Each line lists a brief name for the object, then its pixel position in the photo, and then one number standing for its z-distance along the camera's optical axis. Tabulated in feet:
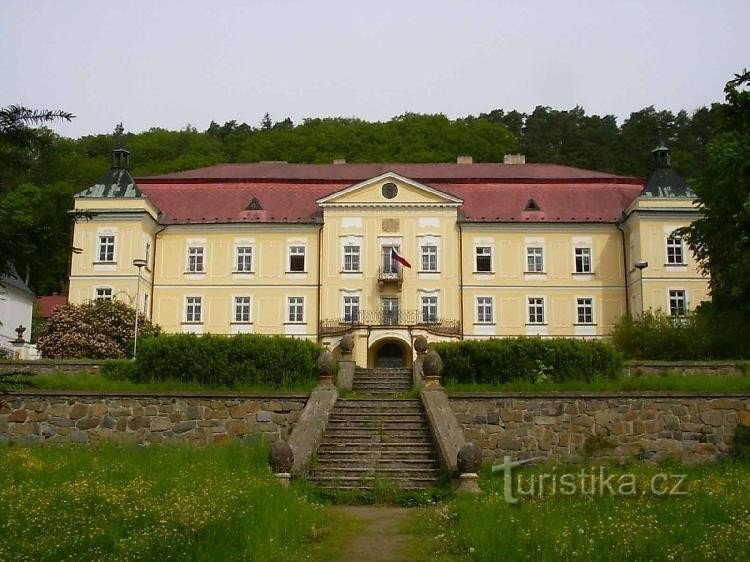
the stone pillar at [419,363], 69.99
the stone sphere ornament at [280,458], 44.32
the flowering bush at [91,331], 107.24
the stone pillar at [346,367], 68.95
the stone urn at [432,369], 62.39
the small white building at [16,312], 142.72
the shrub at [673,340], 85.61
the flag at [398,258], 124.75
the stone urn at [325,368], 62.28
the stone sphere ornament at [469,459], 44.14
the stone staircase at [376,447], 48.11
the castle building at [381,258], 127.34
